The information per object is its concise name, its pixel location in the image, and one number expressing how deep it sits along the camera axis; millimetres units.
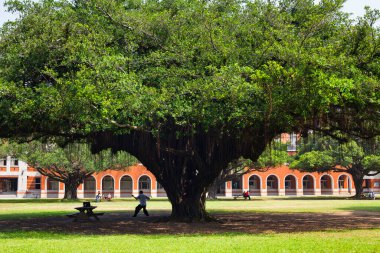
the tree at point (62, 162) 43438
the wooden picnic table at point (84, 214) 19634
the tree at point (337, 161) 47750
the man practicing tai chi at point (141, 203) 22312
